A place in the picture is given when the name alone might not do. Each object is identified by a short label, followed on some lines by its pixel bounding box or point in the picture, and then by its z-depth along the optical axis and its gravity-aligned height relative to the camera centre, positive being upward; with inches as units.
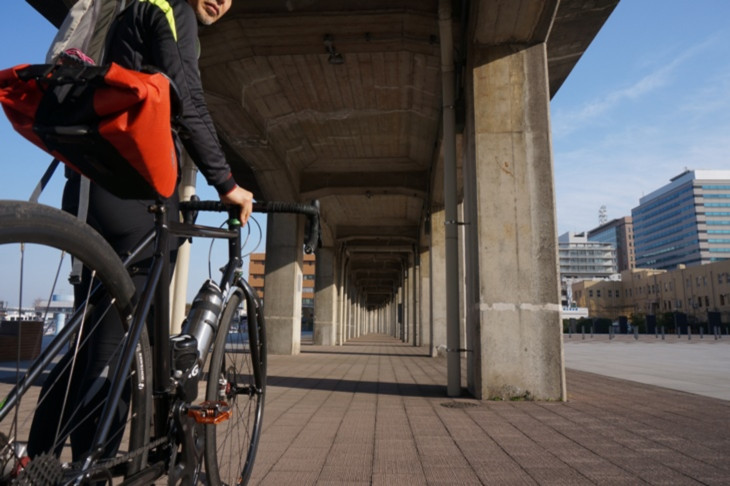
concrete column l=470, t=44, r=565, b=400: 235.1 +42.6
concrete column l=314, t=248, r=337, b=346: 935.0 +36.2
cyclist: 59.9 +22.8
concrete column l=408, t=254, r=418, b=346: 967.0 +34.6
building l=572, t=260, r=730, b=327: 2819.9 +182.1
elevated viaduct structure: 240.5 +155.5
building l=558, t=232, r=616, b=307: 6961.1 +819.7
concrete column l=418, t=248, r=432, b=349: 800.0 +28.9
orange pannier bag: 44.8 +18.4
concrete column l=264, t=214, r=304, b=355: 604.1 +38.0
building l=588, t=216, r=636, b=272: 7219.5 +1112.8
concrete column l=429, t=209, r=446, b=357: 610.0 +40.4
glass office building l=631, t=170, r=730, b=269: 5255.9 +1063.9
